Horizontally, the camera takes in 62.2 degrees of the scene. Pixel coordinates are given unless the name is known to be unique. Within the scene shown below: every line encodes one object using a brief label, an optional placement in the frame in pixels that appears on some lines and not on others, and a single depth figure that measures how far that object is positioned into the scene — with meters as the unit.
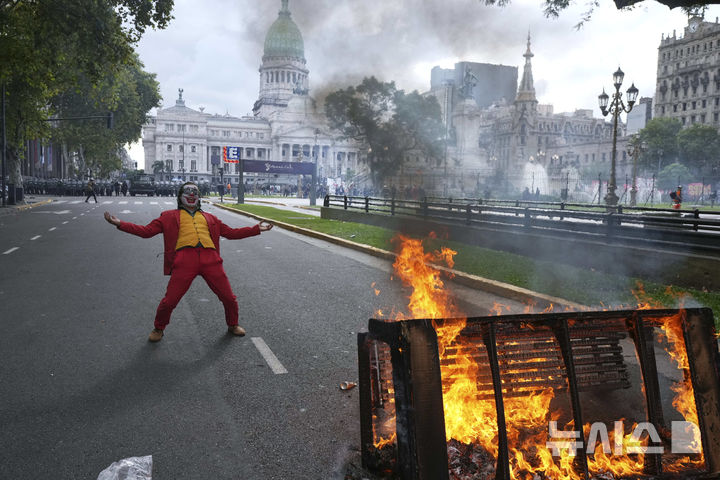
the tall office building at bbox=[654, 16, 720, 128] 88.25
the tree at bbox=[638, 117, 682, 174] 73.64
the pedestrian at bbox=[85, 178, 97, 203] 38.71
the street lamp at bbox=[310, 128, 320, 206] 38.97
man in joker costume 5.42
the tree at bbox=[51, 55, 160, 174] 45.00
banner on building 39.47
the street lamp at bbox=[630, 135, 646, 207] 37.55
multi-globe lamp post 25.25
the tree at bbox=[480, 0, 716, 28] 8.08
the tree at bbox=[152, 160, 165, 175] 118.71
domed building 121.62
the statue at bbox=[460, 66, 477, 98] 54.31
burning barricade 2.56
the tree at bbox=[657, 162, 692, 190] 63.45
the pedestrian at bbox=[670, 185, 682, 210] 21.10
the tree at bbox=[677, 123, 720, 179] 68.75
